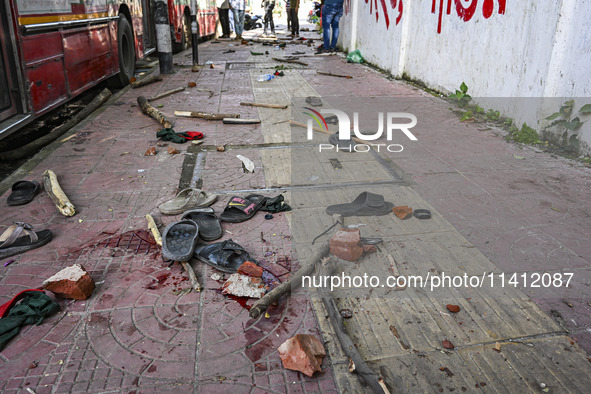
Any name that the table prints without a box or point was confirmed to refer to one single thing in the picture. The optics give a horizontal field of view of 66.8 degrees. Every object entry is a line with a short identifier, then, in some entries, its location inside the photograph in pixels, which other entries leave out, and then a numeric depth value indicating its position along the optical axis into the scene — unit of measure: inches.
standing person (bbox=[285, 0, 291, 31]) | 905.5
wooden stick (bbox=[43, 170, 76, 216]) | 143.8
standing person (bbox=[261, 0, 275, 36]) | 829.2
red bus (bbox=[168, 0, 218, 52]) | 504.8
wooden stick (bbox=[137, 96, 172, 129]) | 235.3
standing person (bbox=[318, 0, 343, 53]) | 509.2
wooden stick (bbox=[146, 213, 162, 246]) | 126.5
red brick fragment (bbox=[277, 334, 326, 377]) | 82.2
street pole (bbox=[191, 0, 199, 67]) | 423.0
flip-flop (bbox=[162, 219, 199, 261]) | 116.2
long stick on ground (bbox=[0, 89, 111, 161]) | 202.8
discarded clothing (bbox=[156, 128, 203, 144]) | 215.8
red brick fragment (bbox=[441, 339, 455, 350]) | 88.1
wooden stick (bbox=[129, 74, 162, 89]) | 351.8
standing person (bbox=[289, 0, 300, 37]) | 750.5
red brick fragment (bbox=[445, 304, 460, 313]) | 98.4
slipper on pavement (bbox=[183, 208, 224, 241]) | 129.3
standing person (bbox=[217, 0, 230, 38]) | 768.3
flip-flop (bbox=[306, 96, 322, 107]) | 288.2
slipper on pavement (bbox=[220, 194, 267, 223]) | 138.6
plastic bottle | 375.4
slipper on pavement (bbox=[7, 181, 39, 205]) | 153.7
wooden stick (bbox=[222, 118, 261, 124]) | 245.6
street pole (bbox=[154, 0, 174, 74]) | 380.5
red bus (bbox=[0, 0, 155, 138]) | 192.4
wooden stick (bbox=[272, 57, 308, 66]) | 464.2
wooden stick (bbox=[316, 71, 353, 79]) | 388.2
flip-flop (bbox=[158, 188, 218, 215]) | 144.1
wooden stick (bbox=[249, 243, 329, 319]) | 97.0
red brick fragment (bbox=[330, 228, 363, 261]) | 118.3
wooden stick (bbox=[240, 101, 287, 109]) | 279.4
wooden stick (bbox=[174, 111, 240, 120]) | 253.0
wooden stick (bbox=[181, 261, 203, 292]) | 106.2
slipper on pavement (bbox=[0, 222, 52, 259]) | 122.8
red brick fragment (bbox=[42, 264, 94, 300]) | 102.0
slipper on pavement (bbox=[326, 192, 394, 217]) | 143.0
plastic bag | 476.7
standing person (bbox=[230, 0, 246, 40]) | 726.4
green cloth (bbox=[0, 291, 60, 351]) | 93.3
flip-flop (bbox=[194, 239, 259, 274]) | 114.4
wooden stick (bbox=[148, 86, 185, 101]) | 304.4
